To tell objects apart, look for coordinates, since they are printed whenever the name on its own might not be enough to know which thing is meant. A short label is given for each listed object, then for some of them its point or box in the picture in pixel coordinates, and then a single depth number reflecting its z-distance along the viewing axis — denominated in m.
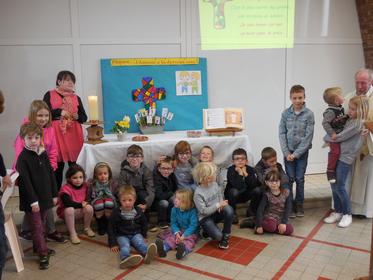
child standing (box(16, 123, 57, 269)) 2.87
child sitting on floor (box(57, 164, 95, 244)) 3.39
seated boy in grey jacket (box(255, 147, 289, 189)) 3.77
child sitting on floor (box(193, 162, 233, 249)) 3.27
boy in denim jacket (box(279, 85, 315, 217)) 3.78
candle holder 3.77
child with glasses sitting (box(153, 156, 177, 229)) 3.68
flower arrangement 3.93
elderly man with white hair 3.57
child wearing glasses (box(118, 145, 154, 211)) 3.62
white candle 3.70
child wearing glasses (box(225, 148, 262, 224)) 3.75
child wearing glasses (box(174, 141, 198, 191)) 3.76
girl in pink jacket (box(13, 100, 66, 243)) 3.28
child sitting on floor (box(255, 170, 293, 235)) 3.48
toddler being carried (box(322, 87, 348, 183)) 3.58
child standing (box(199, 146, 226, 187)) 3.76
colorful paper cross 4.49
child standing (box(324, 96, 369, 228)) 3.39
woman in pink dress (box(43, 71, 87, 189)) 3.71
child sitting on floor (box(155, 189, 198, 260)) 3.22
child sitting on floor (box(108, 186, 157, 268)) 3.14
